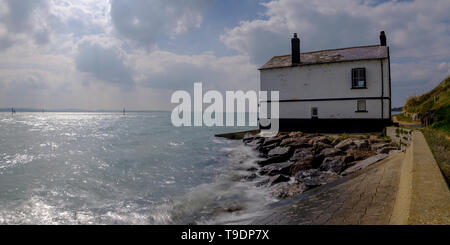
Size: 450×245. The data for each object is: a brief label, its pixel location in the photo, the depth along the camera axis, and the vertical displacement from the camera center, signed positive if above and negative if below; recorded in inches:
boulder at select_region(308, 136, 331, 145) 671.2 -58.6
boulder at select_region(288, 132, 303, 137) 829.4 -51.6
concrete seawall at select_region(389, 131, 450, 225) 126.7 -46.8
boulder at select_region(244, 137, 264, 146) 904.3 -84.5
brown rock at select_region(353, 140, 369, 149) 537.0 -55.2
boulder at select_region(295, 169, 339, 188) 346.9 -86.1
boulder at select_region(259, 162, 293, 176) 478.3 -98.0
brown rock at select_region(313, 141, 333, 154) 615.6 -69.3
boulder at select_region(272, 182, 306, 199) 335.3 -98.8
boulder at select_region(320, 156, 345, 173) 412.8 -77.3
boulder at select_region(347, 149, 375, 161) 450.6 -65.5
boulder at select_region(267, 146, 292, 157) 632.6 -83.4
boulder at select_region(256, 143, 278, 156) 754.6 -89.8
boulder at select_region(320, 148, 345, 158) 510.3 -69.5
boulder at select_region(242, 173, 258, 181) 480.3 -111.2
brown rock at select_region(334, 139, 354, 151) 572.8 -59.9
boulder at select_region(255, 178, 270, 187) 422.5 -106.8
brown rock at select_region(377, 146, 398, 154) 453.9 -55.9
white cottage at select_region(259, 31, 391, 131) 836.6 +111.2
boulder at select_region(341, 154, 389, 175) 368.5 -67.2
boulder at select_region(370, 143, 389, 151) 508.4 -57.3
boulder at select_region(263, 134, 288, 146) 810.2 -69.2
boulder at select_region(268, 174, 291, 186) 415.5 -100.5
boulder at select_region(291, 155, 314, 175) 454.9 -84.8
